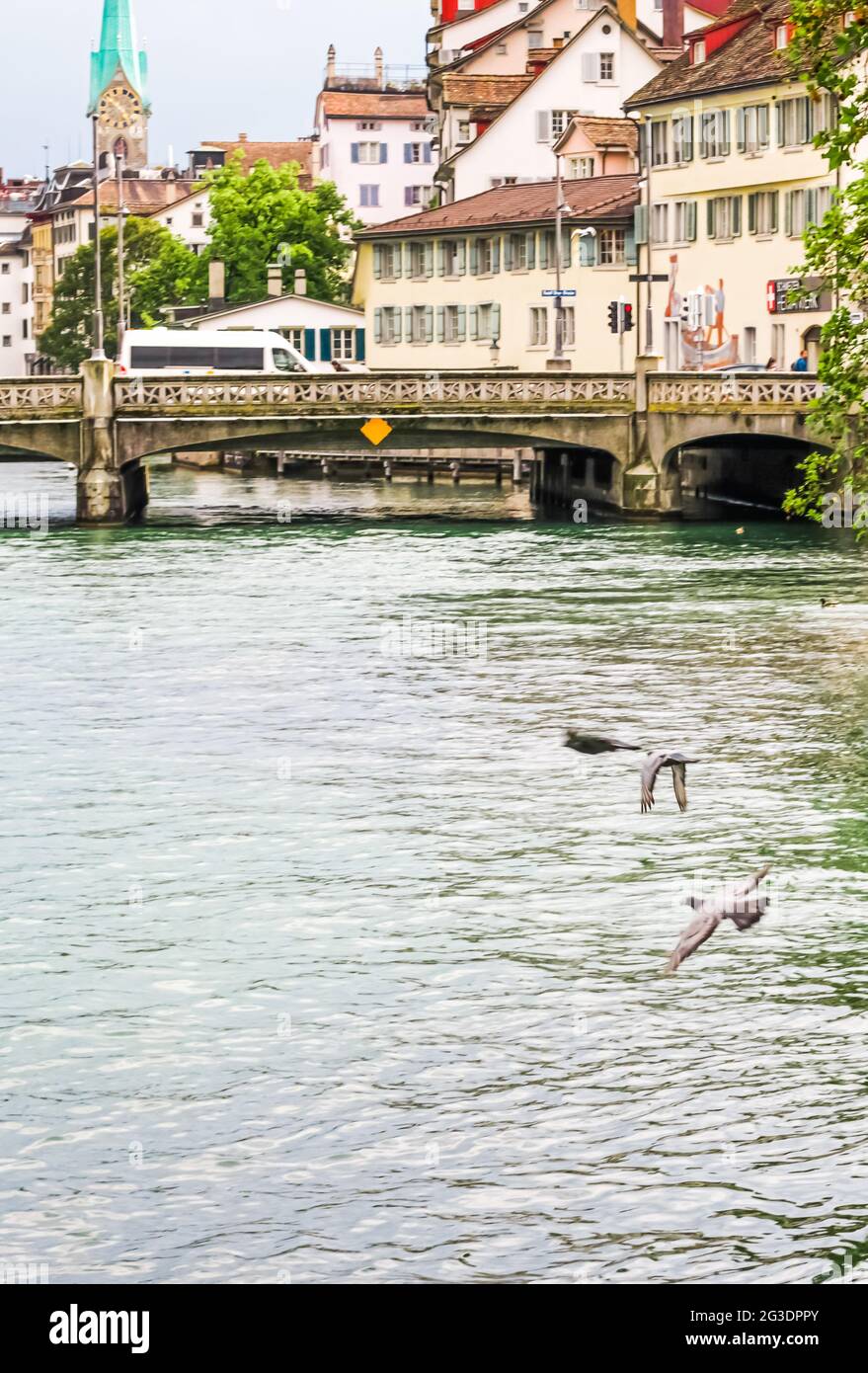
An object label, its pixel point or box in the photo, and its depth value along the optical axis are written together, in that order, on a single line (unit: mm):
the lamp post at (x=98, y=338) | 58844
